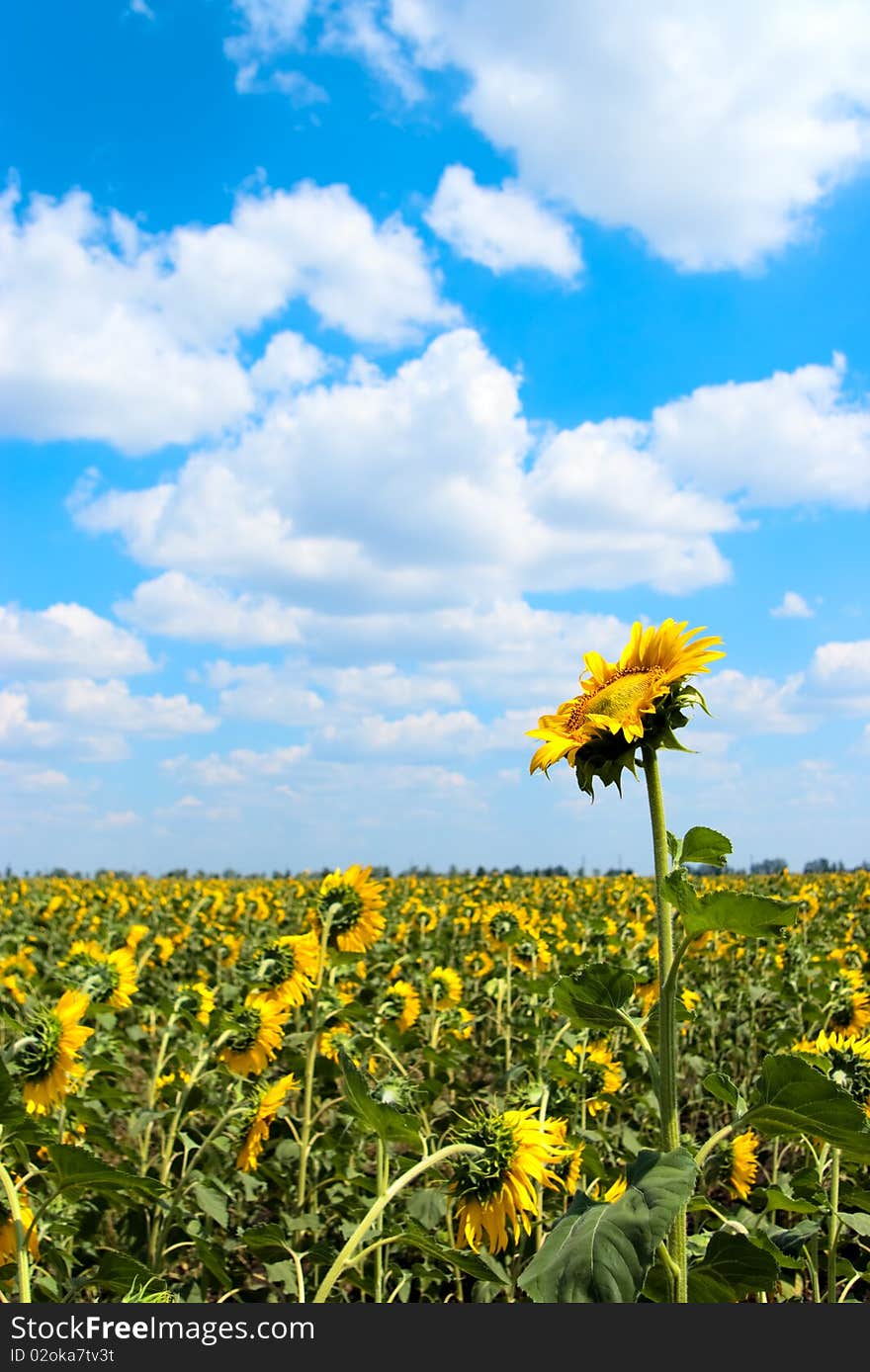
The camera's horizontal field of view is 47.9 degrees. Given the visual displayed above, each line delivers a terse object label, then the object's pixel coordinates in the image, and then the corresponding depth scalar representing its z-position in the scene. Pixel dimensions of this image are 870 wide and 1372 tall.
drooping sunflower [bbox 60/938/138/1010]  5.02
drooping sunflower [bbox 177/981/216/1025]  5.36
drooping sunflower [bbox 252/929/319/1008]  4.53
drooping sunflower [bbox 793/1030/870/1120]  3.14
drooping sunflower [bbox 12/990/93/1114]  3.27
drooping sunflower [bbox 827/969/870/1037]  5.10
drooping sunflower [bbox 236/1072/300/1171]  4.12
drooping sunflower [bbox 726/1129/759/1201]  3.90
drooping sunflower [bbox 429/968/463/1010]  6.63
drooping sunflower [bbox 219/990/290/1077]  4.40
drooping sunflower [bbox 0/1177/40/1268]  2.60
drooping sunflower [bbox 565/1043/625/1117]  4.86
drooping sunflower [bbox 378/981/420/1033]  5.50
